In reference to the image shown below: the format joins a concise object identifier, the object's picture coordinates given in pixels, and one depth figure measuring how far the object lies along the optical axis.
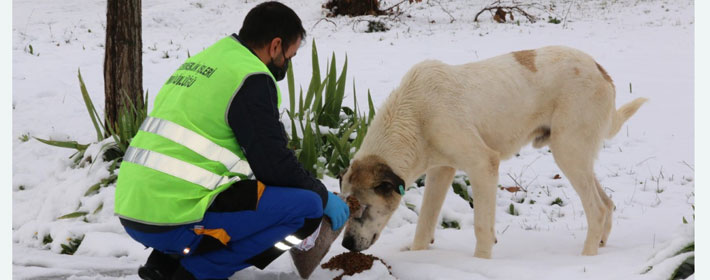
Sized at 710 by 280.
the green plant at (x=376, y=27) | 13.78
